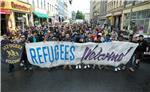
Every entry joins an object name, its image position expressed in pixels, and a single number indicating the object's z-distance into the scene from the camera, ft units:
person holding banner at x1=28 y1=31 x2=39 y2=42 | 18.37
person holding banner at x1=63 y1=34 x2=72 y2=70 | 15.63
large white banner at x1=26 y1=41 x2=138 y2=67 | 14.94
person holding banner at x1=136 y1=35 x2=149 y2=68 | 15.49
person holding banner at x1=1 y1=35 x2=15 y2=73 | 14.29
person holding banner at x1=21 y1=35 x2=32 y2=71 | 15.13
